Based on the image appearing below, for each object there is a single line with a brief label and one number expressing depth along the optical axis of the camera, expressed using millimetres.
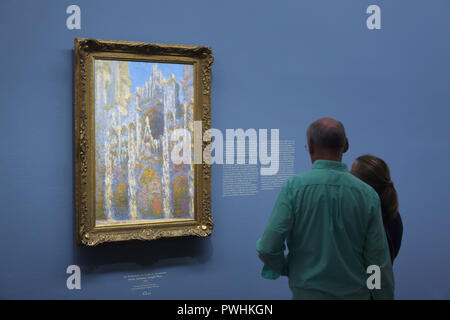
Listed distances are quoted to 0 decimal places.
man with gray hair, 2137
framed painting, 2936
